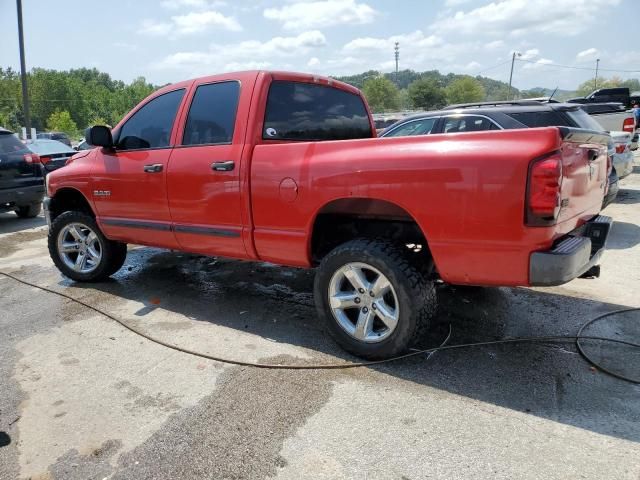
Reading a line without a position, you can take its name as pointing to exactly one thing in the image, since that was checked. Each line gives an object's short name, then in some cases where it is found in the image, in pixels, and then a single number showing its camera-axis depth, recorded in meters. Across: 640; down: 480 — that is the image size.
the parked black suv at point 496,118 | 6.66
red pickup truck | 2.82
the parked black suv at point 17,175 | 8.91
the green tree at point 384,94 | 111.87
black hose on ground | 3.42
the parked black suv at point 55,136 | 34.22
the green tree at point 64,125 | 70.44
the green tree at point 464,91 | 110.88
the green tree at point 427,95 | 88.50
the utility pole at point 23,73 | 21.72
